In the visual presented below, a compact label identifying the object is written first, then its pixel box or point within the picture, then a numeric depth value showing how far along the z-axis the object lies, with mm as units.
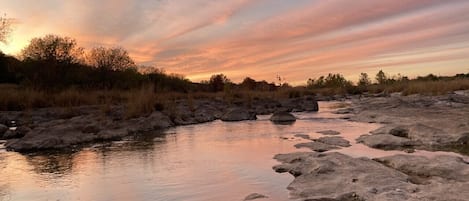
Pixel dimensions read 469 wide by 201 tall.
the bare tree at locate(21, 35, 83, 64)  40312
